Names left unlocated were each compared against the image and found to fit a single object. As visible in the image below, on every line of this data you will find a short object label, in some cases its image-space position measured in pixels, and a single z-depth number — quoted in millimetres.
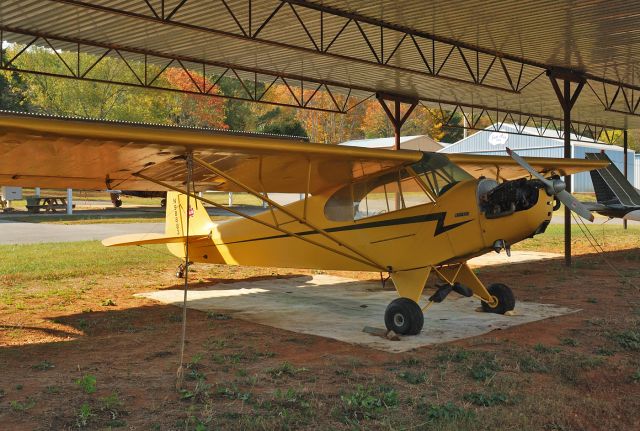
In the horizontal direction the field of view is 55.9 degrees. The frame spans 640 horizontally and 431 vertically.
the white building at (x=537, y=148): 50581
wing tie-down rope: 5628
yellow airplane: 6875
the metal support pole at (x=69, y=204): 34162
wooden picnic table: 36594
